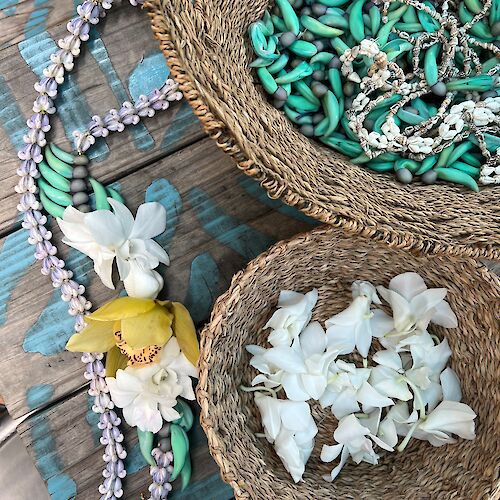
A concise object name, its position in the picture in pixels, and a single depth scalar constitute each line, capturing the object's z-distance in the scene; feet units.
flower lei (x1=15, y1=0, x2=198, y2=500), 2.34
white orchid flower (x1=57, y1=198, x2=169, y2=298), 2.34
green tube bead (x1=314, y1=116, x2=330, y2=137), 2.32
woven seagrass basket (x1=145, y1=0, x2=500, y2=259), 1.87
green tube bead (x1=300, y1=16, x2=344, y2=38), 2.31
